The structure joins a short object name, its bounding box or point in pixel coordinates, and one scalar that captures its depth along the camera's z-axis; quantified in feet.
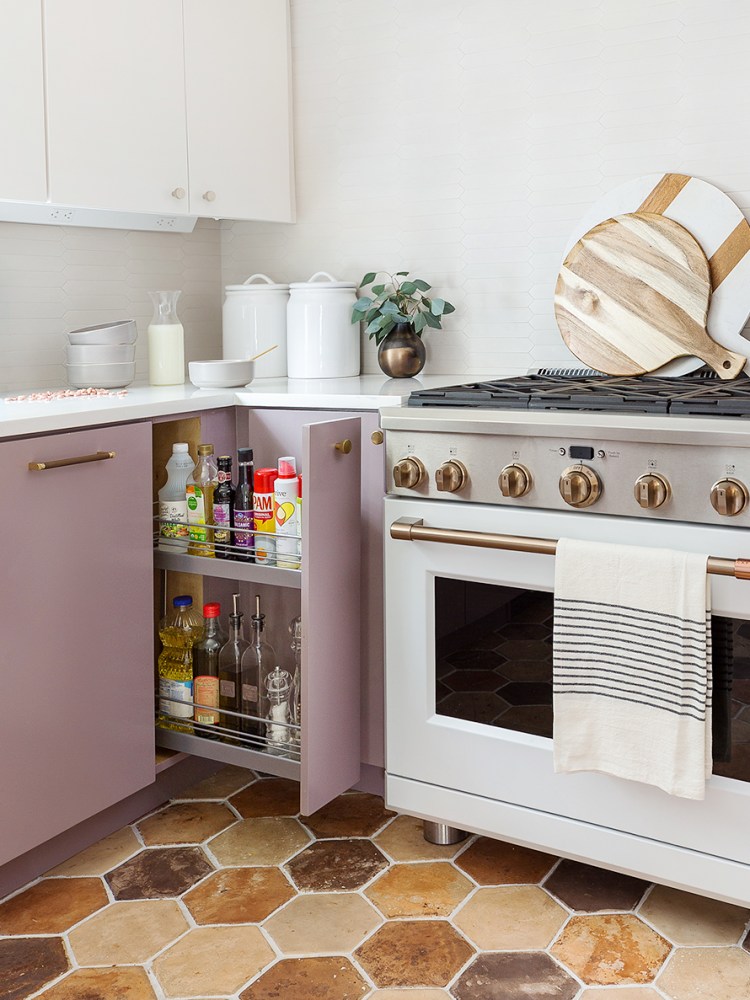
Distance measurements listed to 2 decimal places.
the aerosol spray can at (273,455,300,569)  6.75
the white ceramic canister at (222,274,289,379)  9.13
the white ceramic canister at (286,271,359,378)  8.75
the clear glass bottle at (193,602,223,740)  7.20
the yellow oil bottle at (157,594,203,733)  7.27
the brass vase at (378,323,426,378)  8.30
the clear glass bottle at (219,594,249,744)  7.31
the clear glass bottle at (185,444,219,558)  7.17
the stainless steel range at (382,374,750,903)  5.49
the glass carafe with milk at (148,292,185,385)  8.43
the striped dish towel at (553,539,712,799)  5.39
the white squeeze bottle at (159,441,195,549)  7.20
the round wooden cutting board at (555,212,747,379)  7.30
